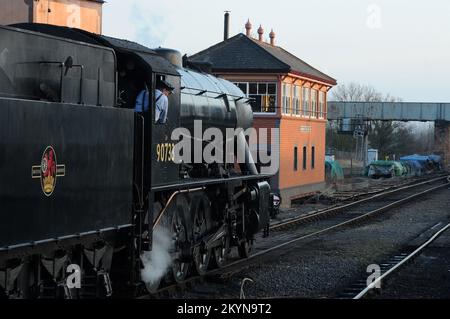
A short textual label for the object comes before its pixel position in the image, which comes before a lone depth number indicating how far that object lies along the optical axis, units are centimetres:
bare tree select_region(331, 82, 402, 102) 10819
